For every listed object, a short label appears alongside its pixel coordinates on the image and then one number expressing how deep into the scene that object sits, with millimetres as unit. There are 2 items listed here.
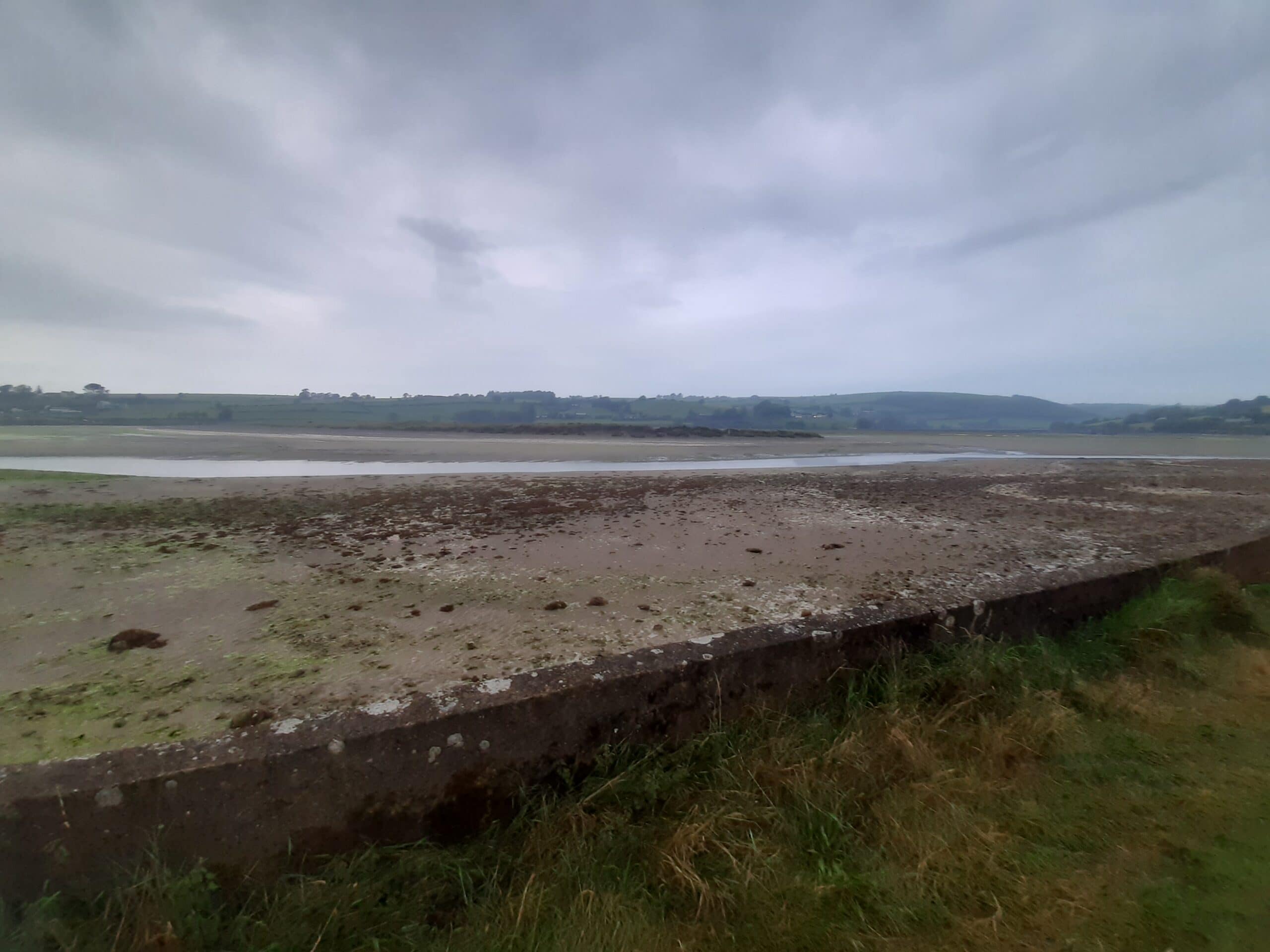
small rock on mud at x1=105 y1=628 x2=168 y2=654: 3229
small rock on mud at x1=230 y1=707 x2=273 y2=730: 2326
